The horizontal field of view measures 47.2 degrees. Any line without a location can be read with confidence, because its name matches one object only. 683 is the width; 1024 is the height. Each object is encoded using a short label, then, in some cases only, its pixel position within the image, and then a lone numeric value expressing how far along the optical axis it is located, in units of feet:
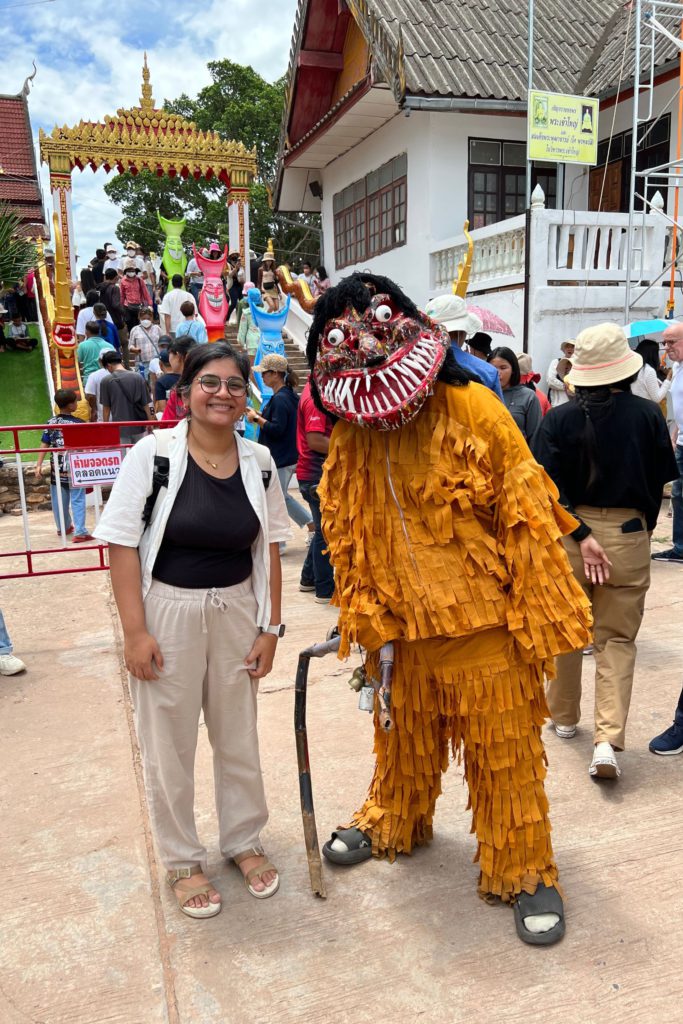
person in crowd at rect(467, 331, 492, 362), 16.21
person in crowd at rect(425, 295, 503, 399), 13.07
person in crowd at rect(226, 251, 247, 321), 46.24
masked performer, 6.81
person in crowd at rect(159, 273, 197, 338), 39.11
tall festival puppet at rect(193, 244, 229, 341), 36.73
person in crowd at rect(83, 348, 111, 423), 28.14
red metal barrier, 17.26
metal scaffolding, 27.53
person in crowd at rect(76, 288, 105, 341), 37.47
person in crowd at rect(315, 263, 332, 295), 52.38
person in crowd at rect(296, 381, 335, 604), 15.97
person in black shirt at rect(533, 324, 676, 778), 9.74
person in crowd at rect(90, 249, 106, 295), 47.34
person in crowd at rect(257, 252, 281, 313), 30.63
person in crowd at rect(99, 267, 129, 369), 40.68
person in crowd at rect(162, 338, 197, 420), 19.29
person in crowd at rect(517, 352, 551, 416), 17.74
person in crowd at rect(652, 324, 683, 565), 19.63
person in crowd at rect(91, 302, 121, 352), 34.81
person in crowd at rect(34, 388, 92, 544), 20.72
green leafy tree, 89.25
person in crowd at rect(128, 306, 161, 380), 37.45
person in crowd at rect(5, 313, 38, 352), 48.80
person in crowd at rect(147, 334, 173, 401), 34.88
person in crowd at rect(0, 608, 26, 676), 13.84
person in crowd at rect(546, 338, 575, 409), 28.73
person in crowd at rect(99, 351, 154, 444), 26.45
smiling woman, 7.26
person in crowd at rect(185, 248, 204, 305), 46.62
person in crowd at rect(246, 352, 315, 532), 19.36
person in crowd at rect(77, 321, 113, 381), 31.65
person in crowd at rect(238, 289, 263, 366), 32.72
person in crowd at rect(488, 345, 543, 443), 15.48
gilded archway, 50.31
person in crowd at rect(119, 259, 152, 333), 42.50
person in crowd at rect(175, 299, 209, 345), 30.94
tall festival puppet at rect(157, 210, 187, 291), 47.06
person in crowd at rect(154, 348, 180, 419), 23.76
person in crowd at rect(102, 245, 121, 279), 47.19
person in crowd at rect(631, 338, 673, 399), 23.58
